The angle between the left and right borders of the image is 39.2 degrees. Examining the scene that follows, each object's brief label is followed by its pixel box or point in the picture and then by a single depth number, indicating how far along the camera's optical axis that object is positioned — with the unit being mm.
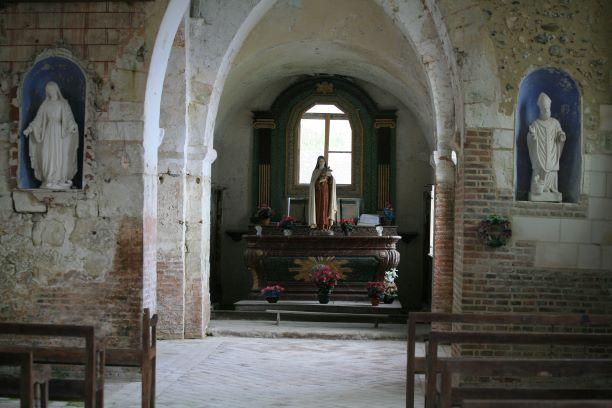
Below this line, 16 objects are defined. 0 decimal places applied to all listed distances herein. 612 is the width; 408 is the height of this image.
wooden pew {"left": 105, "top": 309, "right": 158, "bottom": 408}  7207
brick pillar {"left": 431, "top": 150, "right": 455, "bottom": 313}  13212
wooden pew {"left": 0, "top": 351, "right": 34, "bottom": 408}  5691
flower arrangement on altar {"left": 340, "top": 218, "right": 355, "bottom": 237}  17281
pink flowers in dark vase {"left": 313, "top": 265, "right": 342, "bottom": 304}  16031
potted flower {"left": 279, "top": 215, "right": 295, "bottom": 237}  17256
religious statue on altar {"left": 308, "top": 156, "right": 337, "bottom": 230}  17578
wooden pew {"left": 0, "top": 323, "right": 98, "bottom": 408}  6480
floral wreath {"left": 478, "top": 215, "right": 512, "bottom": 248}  9242
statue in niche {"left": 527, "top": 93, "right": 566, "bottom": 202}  9320
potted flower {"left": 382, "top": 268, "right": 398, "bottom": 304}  16159
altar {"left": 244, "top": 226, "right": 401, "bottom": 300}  17219
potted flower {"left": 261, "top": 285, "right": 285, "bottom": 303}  15938
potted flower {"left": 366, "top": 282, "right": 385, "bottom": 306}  15897
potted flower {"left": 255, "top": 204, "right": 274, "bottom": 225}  18344
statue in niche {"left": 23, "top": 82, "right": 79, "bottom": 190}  9375
